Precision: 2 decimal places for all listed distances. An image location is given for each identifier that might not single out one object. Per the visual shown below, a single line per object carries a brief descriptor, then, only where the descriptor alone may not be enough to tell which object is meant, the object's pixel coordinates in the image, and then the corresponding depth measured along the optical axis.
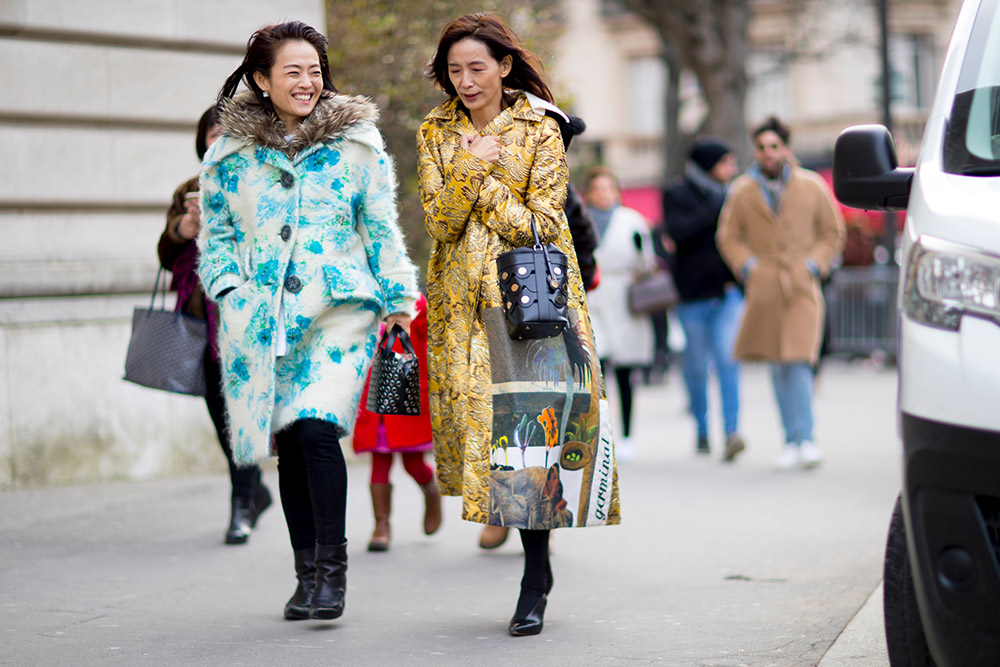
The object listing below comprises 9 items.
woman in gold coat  9.29
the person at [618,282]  19.33
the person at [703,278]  20.09
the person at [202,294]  12.41
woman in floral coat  9.54
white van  6.17
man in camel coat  18.16
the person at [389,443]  12.66
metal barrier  36.56
